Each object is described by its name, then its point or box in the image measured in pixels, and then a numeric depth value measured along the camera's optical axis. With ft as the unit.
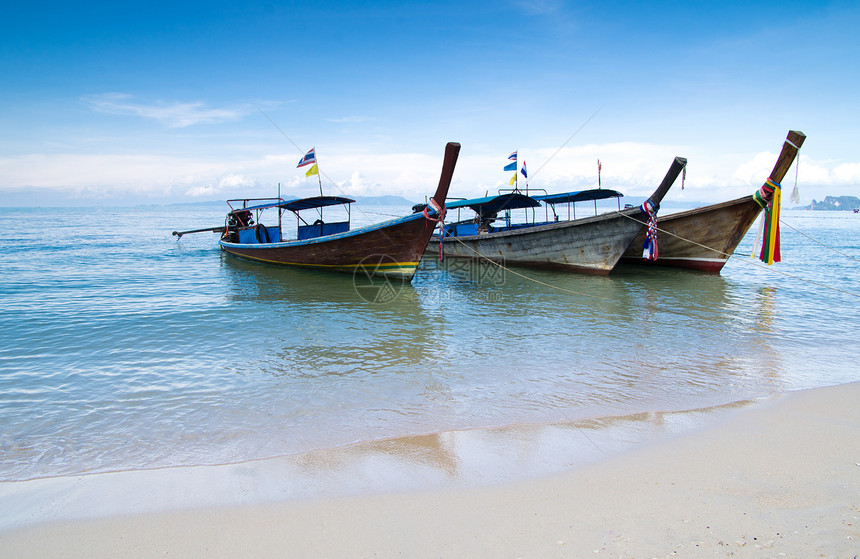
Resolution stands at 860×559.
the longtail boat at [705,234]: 45.53
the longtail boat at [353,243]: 39.51
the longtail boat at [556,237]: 45.41
